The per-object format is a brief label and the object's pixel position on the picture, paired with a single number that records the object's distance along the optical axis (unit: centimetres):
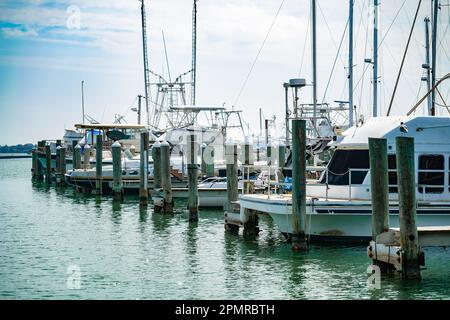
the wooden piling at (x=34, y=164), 7054
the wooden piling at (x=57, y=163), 5759
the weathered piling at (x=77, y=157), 5444
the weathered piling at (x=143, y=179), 3916
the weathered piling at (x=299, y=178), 2338
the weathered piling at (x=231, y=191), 2889
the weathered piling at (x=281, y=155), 3959
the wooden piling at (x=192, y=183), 3148
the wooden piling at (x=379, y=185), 2036
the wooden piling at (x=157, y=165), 3863
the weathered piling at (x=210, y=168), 4549
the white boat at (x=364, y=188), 2462
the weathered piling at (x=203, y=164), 4669
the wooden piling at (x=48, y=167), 5972
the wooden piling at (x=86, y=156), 5361
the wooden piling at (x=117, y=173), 4166
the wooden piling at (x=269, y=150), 4651
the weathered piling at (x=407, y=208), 1912
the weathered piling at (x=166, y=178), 3441
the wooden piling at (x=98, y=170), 4600
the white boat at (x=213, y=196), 3794
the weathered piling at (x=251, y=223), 2783
